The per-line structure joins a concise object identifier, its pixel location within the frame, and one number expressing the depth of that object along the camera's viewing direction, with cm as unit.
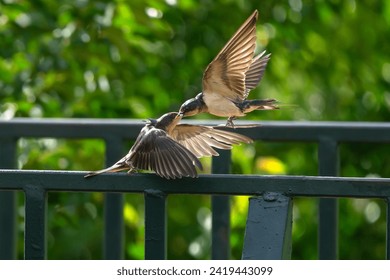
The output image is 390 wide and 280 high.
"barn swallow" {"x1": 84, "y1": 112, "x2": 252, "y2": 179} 665
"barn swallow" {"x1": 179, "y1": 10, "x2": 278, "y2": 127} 666
